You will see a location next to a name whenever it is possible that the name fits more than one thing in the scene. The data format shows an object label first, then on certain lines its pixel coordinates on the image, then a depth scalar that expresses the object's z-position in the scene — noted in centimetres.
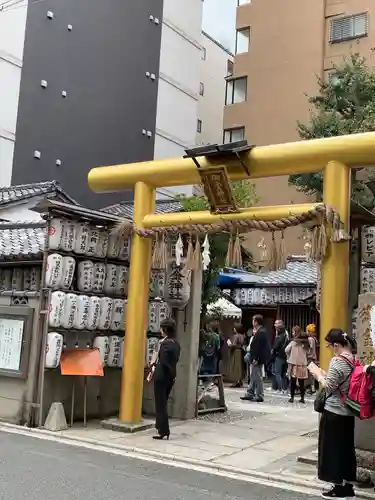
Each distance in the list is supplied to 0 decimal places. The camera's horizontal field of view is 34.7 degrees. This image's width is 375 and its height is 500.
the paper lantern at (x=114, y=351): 1105
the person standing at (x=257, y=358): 1456
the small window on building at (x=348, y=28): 2934
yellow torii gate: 851
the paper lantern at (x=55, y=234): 1039
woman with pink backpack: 670
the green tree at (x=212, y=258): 1478
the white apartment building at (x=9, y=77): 2341
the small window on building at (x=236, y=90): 3256
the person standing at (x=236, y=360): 1866
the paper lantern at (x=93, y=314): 1071
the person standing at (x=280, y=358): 1673
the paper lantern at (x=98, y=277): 1102
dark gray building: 2455
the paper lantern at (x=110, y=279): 1127
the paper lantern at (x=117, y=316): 1120
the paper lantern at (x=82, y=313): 1051
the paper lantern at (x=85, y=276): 1082
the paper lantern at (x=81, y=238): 1076
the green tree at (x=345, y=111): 2080
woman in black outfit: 966
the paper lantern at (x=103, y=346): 1084
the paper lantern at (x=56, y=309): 1010
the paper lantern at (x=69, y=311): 1028
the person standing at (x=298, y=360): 1454
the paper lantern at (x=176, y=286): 1148
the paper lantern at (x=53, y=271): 1025
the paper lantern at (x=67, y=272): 1043
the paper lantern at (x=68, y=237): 1053
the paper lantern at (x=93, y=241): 1099
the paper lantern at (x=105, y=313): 1091
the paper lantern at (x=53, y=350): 1002
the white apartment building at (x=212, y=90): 4050
